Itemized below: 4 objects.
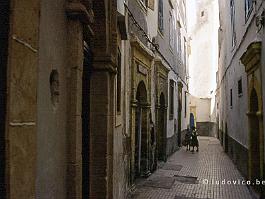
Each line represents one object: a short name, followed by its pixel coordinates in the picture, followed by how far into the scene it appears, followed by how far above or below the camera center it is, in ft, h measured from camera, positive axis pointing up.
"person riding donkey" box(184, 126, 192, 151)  59.21 -4.59
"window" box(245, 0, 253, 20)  23.56 +8.45
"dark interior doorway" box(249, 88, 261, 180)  24.94 -2.02
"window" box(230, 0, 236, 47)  36.07 +11.25
